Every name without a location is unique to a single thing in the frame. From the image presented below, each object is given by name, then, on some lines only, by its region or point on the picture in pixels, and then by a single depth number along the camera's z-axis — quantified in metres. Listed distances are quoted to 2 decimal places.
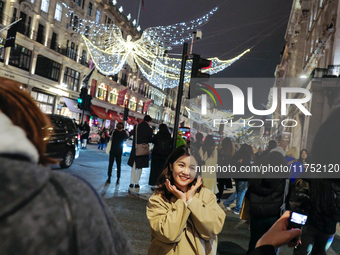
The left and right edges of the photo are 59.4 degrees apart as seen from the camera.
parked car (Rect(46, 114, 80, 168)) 10.39
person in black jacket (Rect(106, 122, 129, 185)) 9.36
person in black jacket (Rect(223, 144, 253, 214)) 7.61
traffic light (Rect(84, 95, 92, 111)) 17.12
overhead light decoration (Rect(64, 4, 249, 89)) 14.81
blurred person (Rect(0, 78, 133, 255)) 0.65
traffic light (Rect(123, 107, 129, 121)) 23.52
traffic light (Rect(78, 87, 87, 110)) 17.05
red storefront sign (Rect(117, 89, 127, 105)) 36.75
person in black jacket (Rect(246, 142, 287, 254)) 3.86
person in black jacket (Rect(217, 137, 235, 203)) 7.66
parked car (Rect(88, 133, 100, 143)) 28.21
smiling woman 2.22
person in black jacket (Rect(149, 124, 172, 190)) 8.55
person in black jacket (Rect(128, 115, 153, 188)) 8.72
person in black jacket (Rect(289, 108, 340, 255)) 2.78
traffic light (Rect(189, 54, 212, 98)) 7.54
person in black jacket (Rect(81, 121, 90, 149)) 20.73
